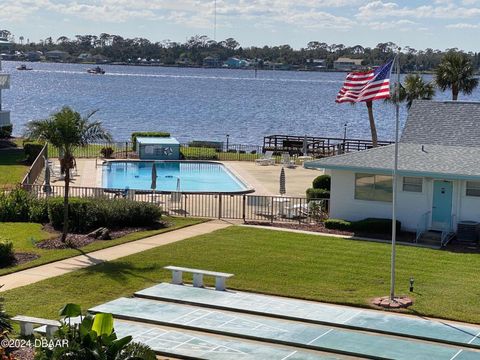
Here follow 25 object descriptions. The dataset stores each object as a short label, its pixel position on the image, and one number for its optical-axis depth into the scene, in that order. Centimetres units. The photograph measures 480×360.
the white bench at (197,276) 2350
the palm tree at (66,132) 2905
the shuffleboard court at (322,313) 2000
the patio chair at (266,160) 5269
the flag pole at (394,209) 2181
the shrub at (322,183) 3972
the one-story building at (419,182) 3281
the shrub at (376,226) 3281
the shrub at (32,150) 5107
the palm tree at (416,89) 6283
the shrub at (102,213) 3170
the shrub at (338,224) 3341
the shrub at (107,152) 5441
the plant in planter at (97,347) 1438
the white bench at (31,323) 1828
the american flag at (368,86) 2353
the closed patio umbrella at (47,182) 3744
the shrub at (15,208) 3344
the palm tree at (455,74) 6550
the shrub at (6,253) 2597
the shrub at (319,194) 3791
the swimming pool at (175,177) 4478
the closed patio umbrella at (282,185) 4000
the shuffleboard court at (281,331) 1858
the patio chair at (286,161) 5247
